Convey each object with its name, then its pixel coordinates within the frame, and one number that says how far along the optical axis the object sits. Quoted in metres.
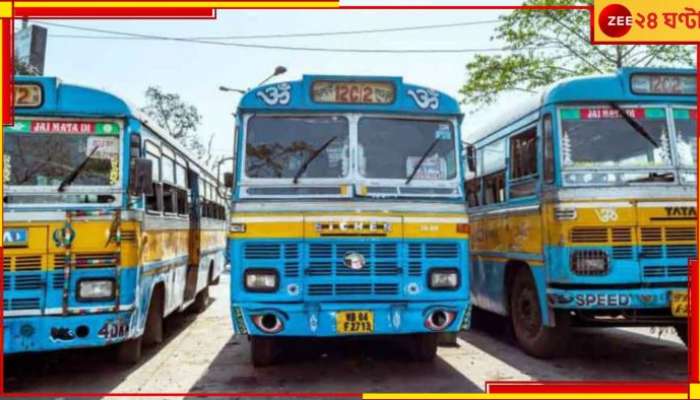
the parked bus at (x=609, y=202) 6.57
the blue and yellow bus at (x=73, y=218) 5.89
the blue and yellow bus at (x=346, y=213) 5.94
